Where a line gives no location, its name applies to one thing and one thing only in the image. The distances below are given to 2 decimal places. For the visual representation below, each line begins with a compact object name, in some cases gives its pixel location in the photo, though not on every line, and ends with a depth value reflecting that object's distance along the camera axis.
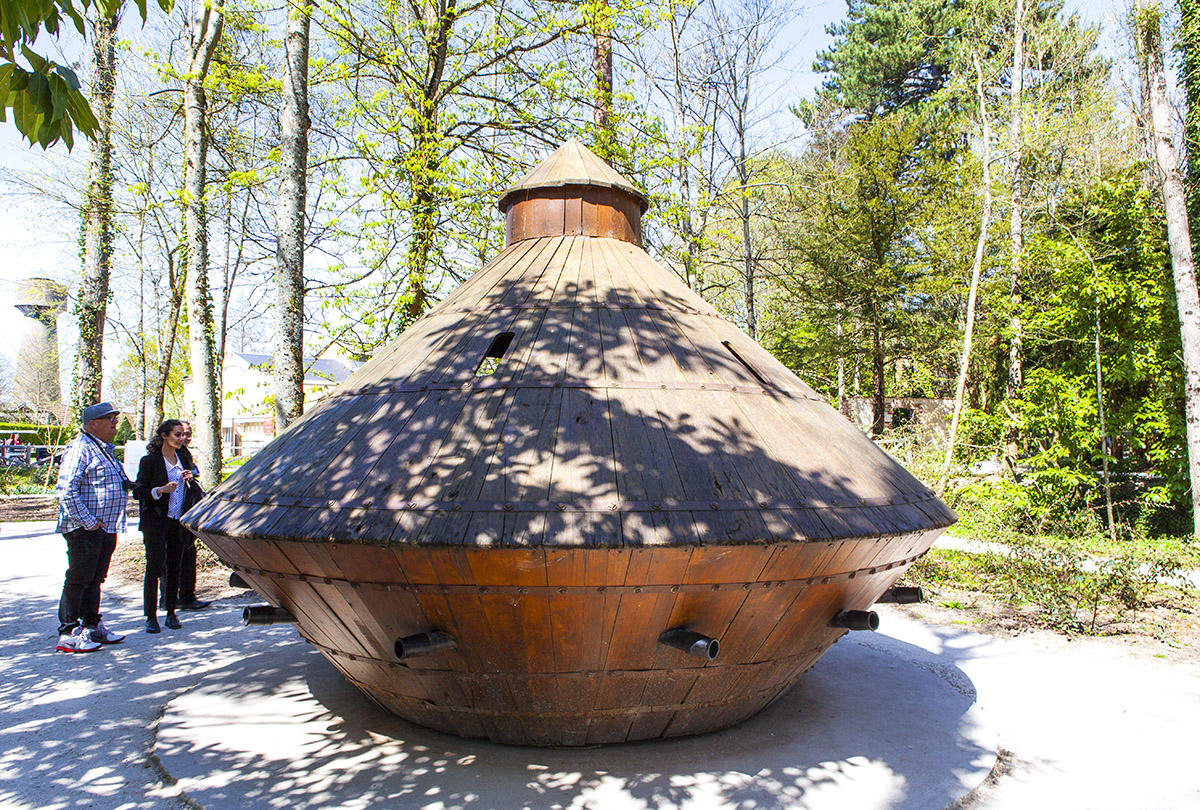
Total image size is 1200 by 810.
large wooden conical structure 3.00
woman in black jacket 6.36
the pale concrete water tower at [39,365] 25.27
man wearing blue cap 5.52
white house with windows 40.62
